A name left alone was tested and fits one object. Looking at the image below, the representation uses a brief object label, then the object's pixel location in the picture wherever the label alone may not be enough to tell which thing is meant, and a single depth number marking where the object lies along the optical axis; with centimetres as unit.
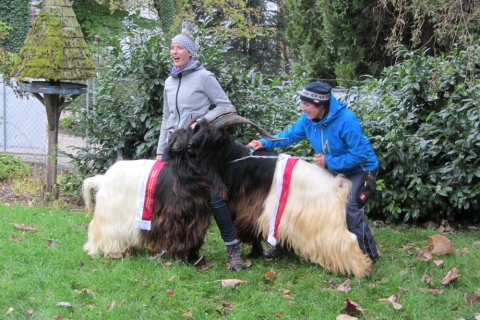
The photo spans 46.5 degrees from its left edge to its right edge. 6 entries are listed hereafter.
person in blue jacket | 448
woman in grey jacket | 500
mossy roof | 738
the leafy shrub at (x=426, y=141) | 638
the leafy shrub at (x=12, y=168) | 952
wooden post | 780
